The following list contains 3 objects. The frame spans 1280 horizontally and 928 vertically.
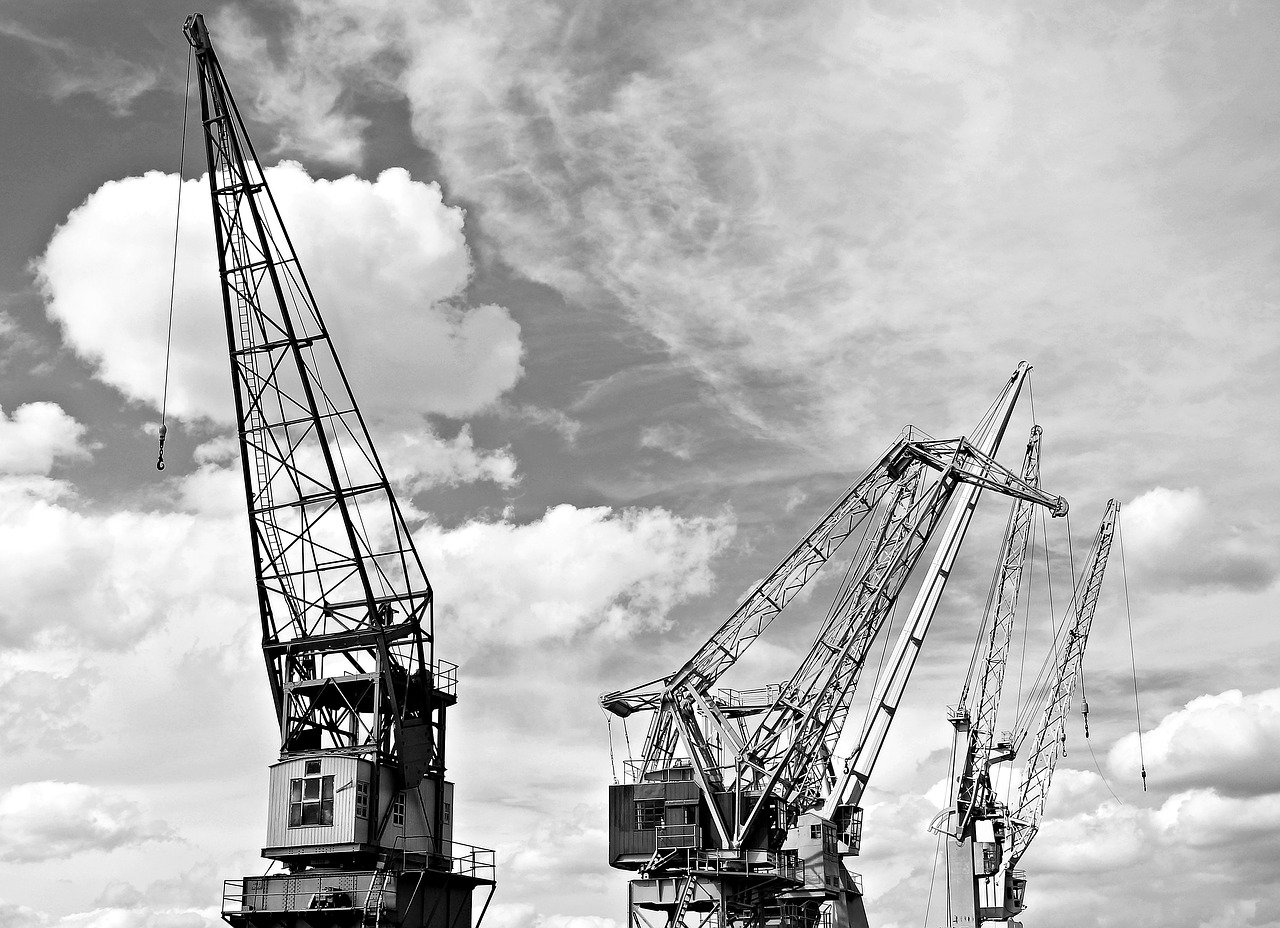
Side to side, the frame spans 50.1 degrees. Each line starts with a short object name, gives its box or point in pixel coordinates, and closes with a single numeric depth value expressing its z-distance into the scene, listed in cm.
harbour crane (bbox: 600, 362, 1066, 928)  7750
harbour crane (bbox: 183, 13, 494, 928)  6675
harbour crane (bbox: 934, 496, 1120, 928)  10231
